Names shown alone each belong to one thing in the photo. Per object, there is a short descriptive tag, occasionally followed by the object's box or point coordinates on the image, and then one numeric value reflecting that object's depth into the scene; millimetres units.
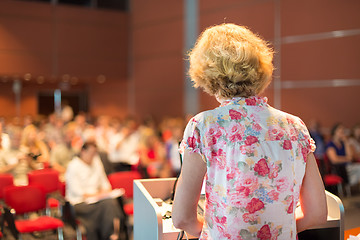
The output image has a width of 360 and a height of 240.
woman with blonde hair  1487
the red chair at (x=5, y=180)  5191
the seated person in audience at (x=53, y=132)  8120
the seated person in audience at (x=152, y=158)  6518
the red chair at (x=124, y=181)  5098
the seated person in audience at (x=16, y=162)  5984
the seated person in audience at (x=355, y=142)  7981
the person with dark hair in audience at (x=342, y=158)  7379
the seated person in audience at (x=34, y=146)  6965
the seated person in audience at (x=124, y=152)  7562
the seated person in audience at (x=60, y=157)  6780
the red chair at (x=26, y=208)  4188
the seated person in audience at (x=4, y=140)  6138
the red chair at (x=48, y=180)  5480
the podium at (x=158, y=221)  2043
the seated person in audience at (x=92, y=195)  4586
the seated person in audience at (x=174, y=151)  6626
